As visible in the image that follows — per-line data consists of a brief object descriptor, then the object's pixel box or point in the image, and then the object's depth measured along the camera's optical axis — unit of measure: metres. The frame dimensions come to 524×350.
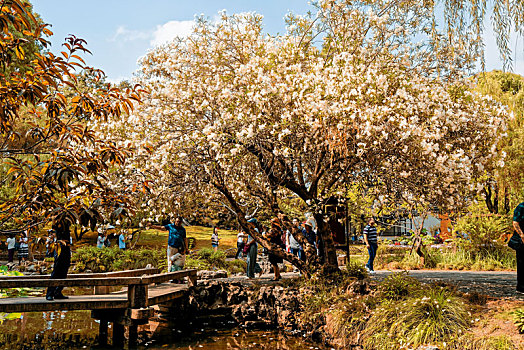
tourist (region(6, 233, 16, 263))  19.39
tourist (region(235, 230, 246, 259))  17.74
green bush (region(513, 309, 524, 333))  5.91
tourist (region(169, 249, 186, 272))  11.49
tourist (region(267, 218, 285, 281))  11.93
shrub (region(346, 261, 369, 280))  10.36
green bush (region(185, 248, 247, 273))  16.95
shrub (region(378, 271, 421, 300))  8.01
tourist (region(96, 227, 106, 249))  21.62
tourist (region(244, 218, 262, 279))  13.25
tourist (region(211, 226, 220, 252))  23.06
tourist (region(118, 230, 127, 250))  20.77
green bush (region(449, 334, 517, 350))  5.64
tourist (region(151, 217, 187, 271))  11.30
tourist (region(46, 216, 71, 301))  7.70
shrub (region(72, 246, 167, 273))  18.67
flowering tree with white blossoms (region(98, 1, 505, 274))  8.03
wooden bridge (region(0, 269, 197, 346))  7.68
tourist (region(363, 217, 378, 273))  13.56
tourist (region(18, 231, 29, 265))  20.10
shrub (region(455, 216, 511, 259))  15.35
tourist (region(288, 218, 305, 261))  14.14
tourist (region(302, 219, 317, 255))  14.79
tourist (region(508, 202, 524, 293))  7.71
